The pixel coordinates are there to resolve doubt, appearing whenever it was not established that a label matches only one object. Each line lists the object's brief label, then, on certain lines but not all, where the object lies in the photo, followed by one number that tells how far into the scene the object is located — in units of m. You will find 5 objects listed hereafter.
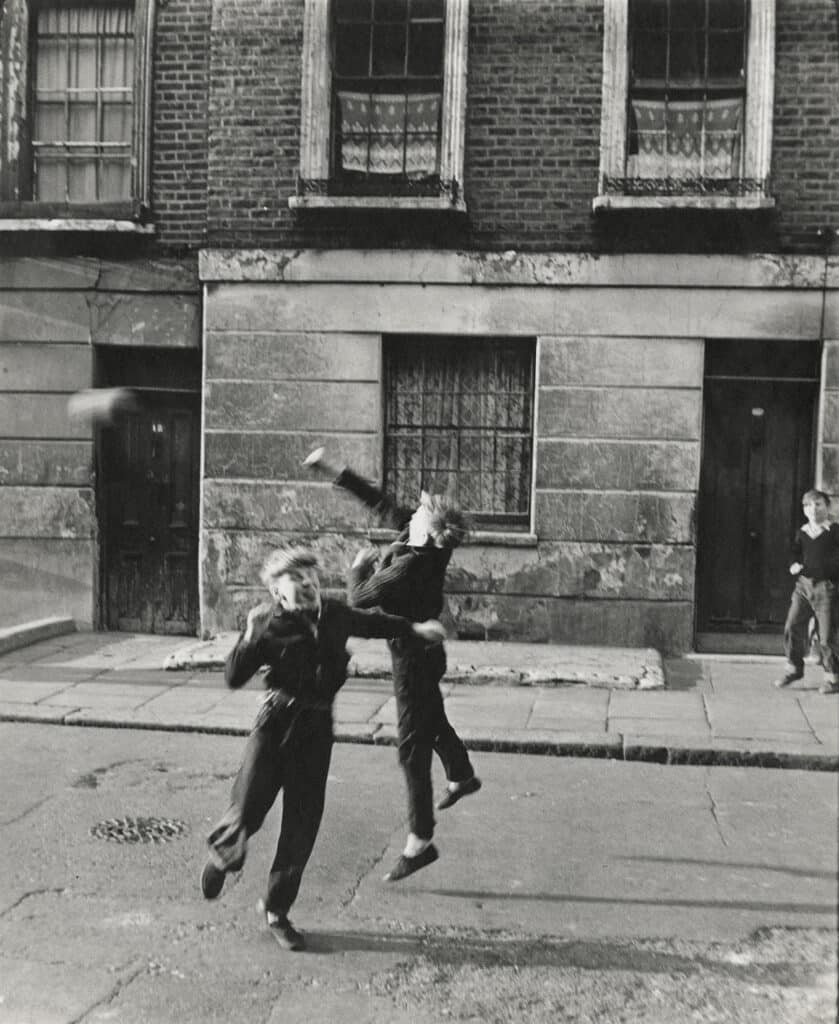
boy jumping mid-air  5.83
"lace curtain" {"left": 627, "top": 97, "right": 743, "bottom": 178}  11.45
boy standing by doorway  9.77
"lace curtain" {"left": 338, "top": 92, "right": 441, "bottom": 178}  11.77
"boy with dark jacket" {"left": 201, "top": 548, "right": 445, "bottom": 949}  4.65
